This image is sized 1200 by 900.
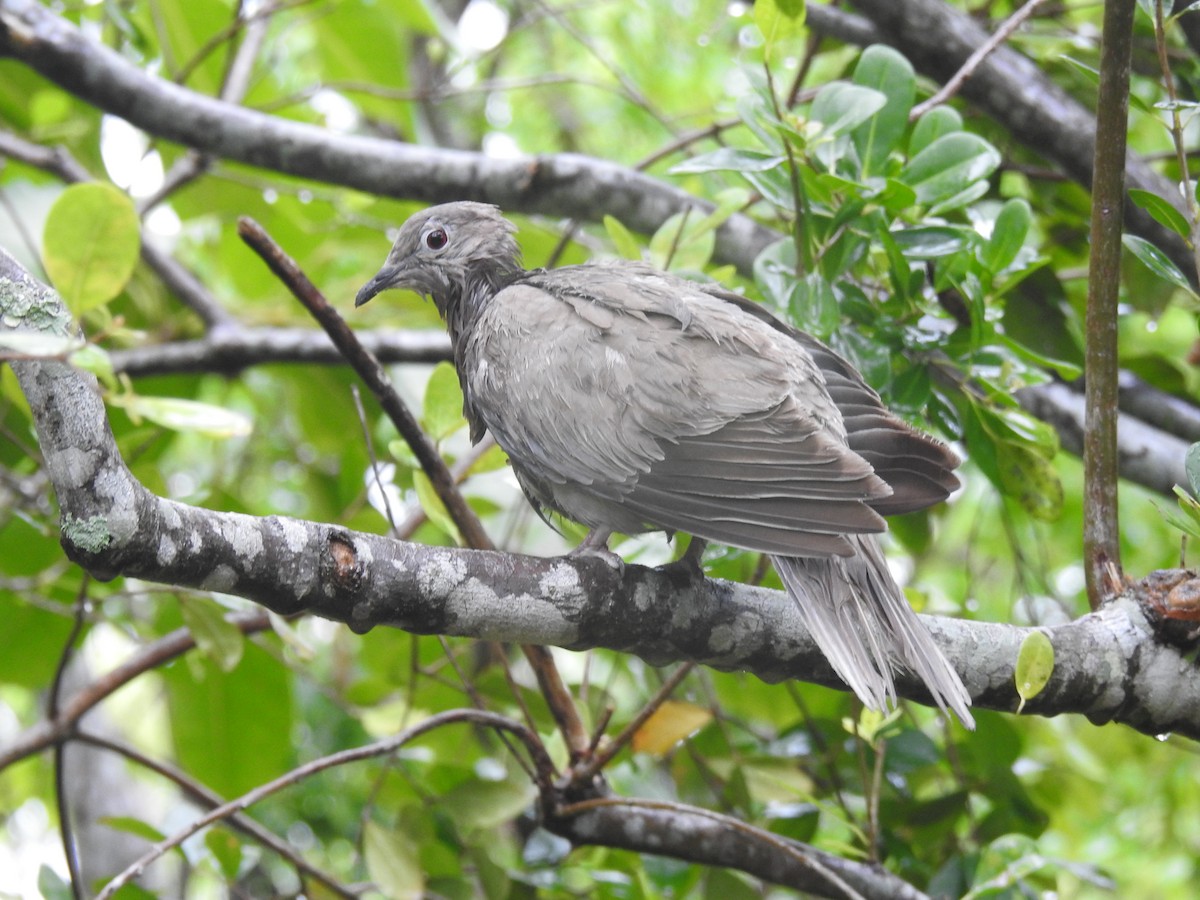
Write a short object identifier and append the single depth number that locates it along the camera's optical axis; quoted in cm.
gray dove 451
